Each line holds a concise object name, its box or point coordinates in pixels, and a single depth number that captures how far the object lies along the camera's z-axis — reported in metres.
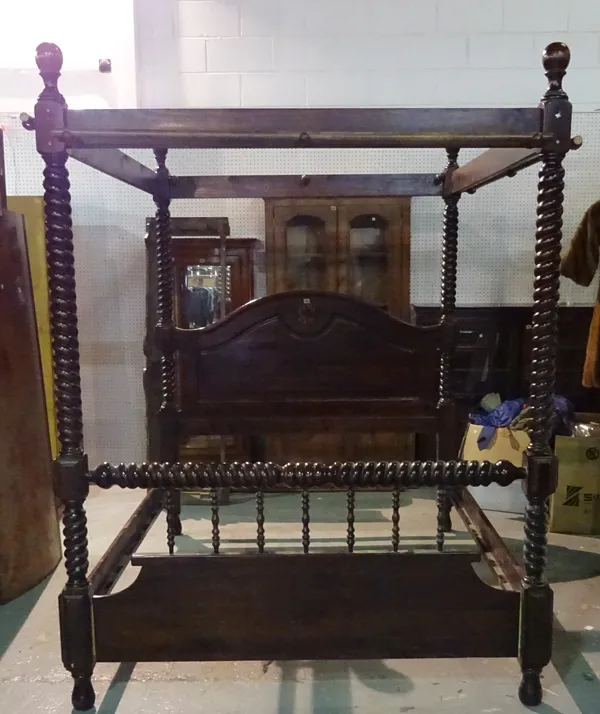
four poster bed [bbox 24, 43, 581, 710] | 1.56
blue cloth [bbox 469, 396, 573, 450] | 3.10
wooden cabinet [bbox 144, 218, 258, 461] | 3.31
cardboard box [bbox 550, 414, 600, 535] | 2.90
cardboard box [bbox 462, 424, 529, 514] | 3.09
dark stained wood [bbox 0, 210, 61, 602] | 2.37
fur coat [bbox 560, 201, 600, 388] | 3.03
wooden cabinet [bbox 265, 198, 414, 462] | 3.41
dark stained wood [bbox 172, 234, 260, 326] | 3.30
